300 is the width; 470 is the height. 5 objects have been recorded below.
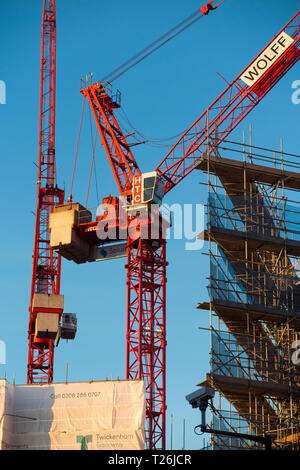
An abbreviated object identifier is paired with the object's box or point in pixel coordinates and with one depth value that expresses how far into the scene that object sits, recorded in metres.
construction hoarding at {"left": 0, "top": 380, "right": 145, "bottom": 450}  67.19
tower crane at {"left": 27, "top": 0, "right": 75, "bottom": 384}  106.12
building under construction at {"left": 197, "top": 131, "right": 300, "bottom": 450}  69.25
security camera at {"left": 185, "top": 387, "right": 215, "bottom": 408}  43.91
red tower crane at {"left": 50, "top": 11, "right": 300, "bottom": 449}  91.06
